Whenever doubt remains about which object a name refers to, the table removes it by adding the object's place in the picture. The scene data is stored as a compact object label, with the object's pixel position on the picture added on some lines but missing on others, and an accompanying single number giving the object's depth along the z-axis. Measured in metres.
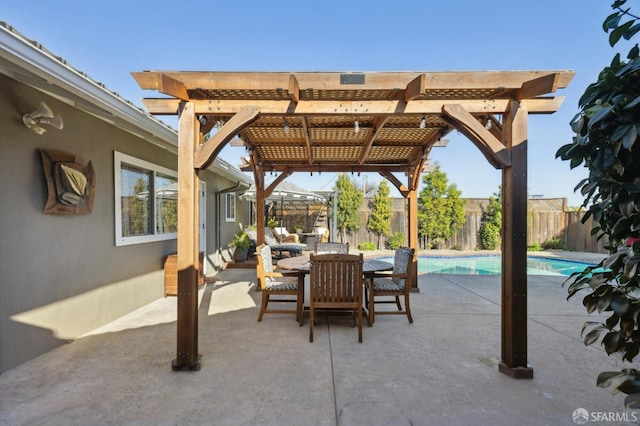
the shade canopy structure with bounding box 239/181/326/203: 10.09
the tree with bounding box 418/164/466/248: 13.29
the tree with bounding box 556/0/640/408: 1.46
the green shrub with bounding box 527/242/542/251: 13.41
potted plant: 9.01
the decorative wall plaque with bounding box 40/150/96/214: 3.11
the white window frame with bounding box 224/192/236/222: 9.10
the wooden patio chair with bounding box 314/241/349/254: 5.90
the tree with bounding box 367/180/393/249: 13.84
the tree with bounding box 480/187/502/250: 13.45
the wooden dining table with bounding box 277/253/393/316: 4.11
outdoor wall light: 2.84
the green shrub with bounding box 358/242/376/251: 13.54
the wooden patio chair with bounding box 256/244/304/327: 4.09
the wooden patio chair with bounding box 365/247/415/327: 3.99
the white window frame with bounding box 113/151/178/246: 4.18
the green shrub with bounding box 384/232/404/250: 13.46
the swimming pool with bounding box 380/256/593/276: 10.15
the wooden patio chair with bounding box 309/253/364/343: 3.58
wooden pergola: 2.74
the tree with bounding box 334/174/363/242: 14.02
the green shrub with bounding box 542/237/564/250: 13.57
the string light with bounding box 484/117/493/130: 3.13
